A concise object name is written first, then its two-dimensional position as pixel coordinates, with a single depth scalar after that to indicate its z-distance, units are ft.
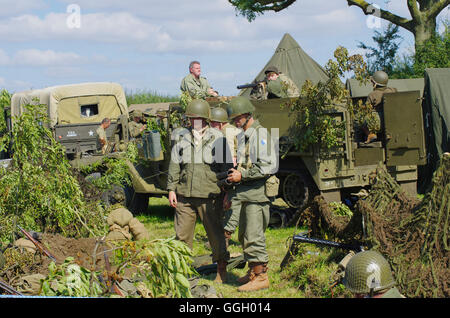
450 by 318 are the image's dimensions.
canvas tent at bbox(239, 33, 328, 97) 53.67
